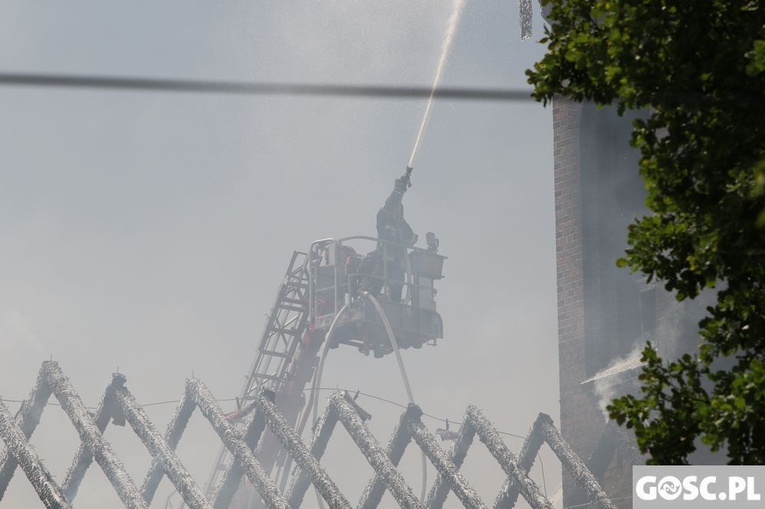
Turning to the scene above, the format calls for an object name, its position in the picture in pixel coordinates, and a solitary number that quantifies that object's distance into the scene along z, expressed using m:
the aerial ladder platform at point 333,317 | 55.22
